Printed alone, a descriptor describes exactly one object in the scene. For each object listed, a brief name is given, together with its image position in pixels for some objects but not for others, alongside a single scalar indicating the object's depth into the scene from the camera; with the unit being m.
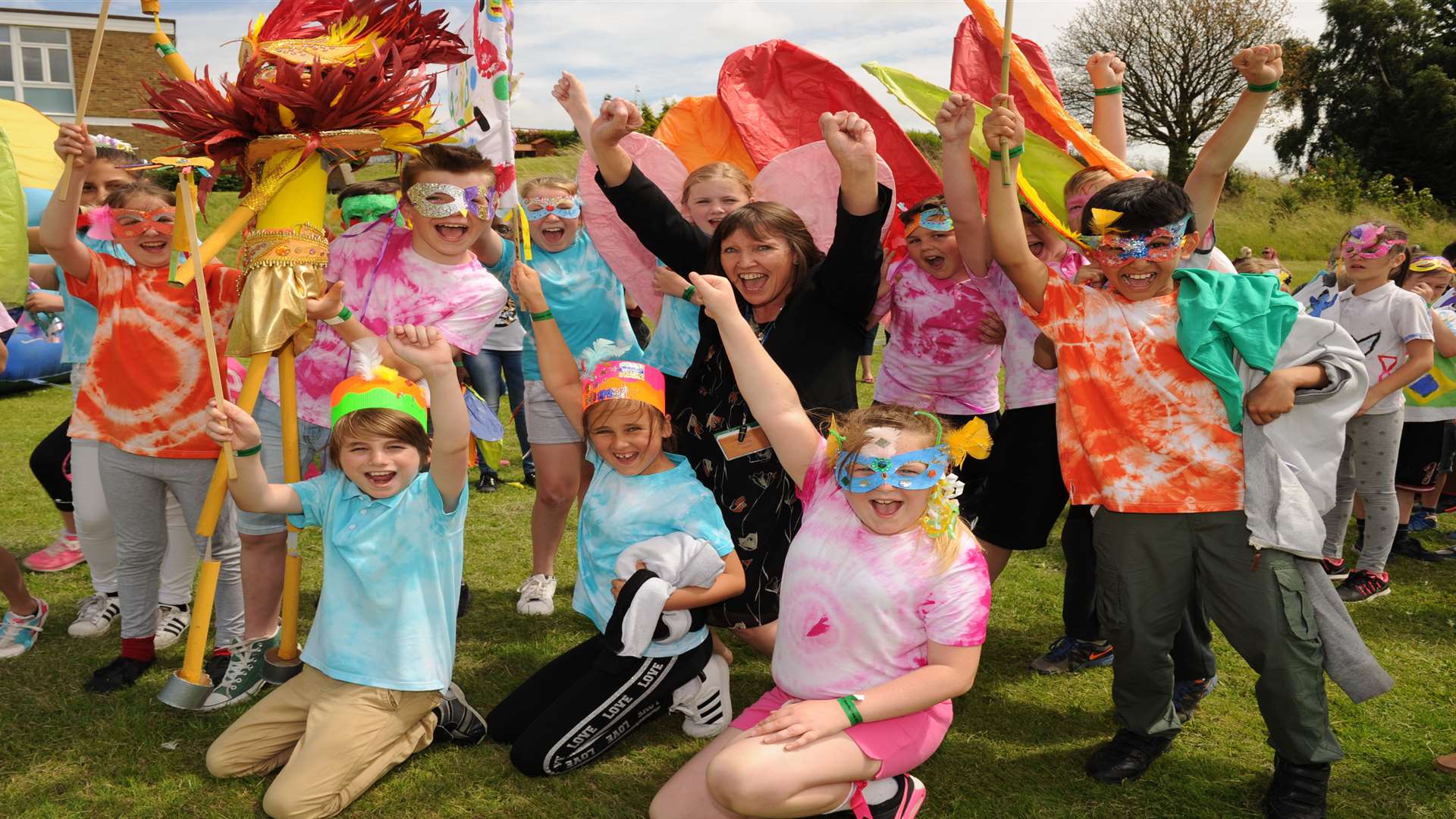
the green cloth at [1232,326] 2.91
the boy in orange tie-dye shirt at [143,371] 3.67
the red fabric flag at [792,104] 3.90
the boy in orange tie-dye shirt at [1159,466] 2.93
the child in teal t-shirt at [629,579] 3.28
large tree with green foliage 31.30
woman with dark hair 3.27
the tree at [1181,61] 32.44
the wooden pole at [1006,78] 2.93
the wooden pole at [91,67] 3.03
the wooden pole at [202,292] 3.13
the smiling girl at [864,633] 2.63
